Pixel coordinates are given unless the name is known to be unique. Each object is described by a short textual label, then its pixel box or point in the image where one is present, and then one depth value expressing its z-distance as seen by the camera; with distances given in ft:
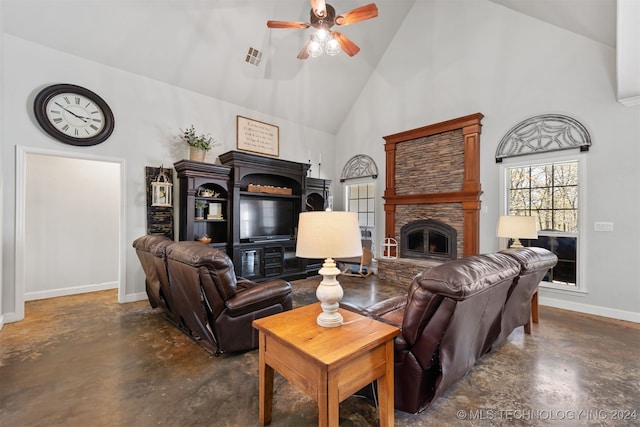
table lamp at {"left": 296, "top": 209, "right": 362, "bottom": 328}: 5.04
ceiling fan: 9.38
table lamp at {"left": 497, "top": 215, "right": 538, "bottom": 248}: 11.01
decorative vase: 14.43
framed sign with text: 17.62
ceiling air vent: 15.21
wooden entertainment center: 14.34
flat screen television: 17.29
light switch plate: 11.55
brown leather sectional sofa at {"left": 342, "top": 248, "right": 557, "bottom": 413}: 4.80
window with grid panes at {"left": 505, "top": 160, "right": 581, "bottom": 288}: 12.64
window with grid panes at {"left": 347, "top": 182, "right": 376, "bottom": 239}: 20.98
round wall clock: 11.42
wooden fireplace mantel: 15.08
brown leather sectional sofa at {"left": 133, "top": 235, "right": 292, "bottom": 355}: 7.43
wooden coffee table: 4.11
